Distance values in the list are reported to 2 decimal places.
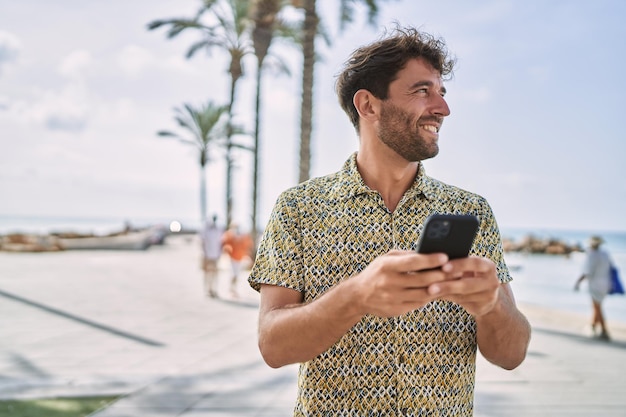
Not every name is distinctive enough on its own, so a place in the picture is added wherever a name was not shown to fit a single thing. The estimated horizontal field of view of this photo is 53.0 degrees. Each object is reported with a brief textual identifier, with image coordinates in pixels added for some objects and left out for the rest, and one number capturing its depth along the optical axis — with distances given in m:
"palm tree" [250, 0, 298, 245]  19.23
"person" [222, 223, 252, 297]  14.07
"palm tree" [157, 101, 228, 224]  31.52
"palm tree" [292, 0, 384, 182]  13.22
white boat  30.44
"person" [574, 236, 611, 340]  10.45
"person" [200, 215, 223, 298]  13.77
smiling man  1.84
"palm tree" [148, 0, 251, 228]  23.92
